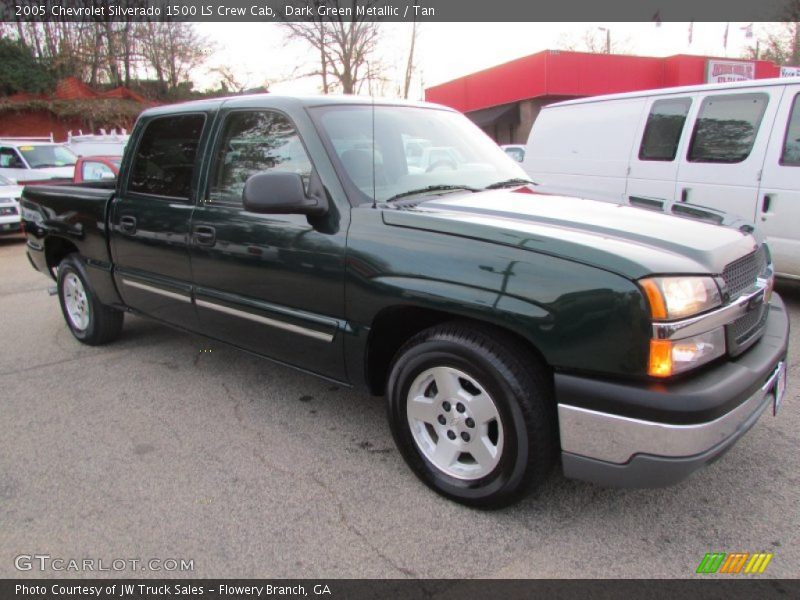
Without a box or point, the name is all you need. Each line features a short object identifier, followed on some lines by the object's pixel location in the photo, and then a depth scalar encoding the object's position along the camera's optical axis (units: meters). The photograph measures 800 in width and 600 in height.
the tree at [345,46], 28.48
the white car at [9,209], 11.03
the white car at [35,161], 13.71
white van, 5.28
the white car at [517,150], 11.99
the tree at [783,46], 28.34
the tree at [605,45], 41.96
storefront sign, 25.67
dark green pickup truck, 2.10
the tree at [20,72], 32.44
